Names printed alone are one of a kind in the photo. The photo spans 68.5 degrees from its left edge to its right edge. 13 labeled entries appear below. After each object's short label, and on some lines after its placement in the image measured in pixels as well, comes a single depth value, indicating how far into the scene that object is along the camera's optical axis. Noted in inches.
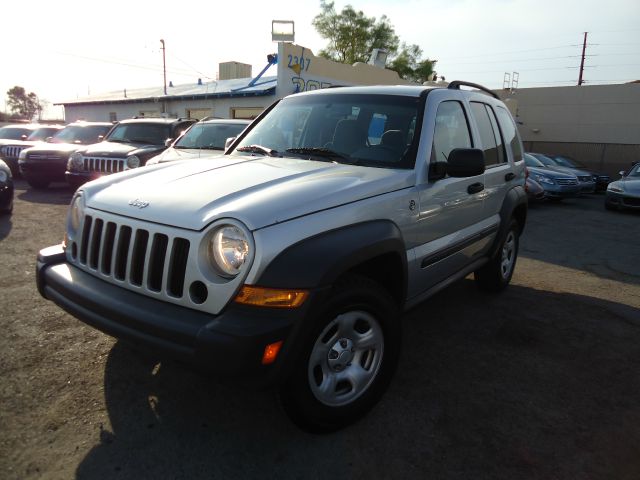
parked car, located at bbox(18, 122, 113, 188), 407.8
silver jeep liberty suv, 80.7
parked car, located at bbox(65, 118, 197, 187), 334.6
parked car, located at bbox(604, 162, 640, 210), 452.1
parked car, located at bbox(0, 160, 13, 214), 289.5
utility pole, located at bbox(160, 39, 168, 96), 1139.3
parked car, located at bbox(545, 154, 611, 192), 629.2
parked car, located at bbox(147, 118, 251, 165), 282.7
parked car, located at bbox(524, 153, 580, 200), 508.7
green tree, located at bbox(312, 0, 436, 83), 1846.7
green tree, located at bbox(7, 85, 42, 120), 3144.7
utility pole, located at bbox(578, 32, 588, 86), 1688.0
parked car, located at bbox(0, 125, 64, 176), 477.4
